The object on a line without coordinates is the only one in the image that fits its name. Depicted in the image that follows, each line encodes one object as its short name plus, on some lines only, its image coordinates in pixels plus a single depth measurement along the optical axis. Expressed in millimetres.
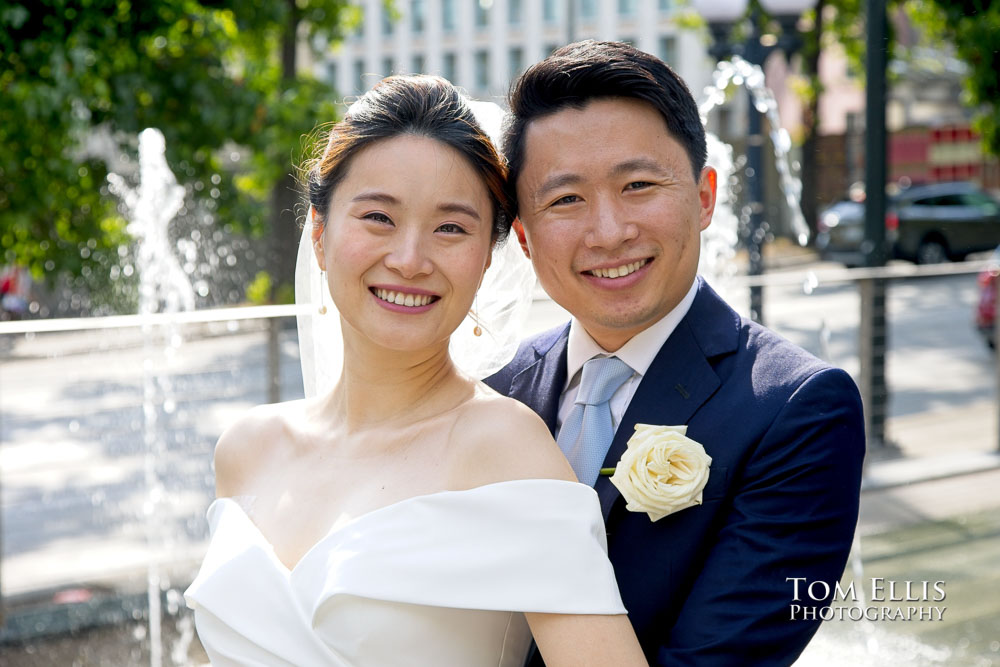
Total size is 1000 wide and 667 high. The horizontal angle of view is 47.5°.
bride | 1996
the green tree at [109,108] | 5469
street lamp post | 8008
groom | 1992
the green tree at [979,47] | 8602
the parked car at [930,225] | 20344
